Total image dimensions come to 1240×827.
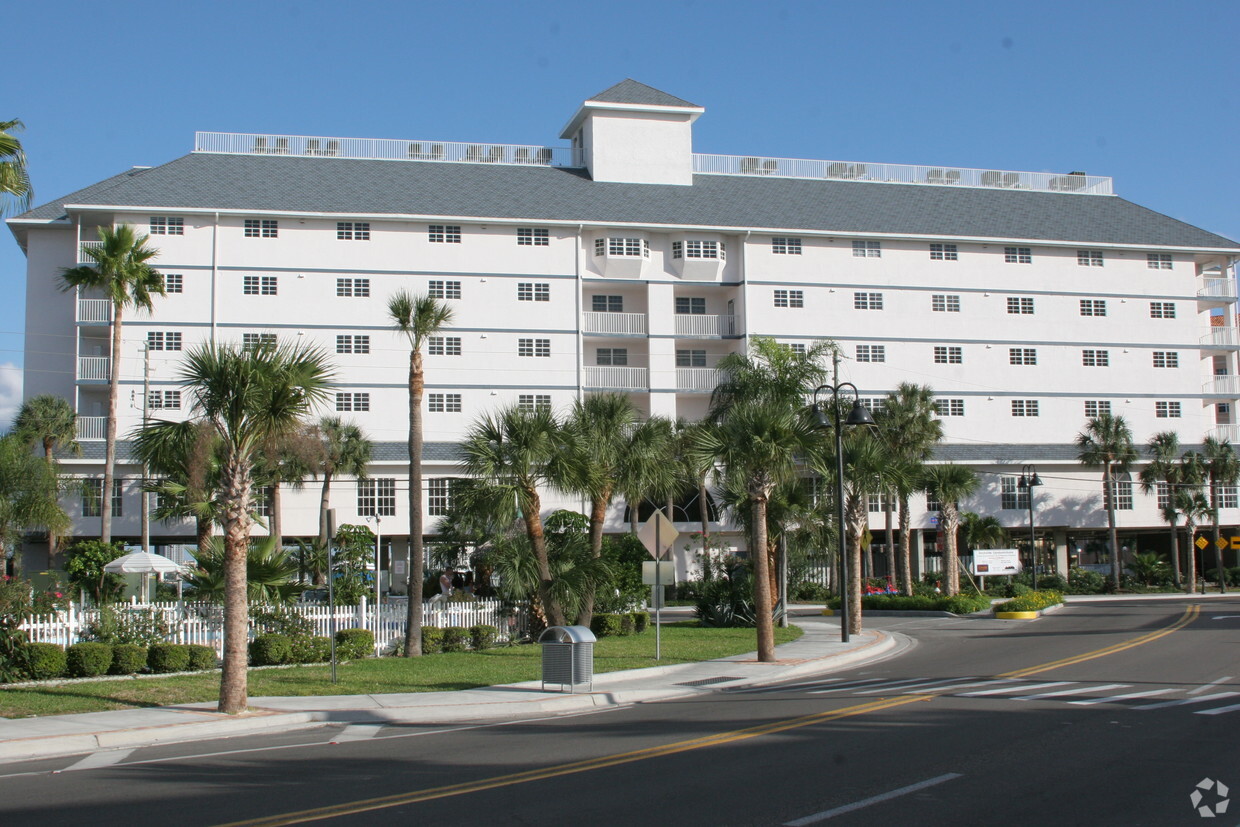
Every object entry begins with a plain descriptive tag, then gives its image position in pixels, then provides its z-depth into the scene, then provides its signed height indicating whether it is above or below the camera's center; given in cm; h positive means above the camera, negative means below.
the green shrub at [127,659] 2070 -244
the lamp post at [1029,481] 5069 +150
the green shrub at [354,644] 2350 -255
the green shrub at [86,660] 2016 -239
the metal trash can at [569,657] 1778 -220
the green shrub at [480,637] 2617 -270
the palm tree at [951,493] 4816 +90
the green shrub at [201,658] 2155 -255
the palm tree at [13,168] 1839 +598
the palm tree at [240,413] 1590 +162
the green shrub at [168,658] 2112 -249
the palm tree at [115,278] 3784 +858
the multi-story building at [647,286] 5344 +1214
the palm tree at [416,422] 2477 +234
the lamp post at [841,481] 2544 +83
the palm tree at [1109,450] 5972 +326
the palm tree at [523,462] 2592 +138
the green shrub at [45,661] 1956 -234
